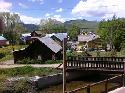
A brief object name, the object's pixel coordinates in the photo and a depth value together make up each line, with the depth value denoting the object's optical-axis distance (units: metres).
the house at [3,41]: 48.89
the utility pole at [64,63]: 8.32
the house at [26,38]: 55.36
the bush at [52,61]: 26.43
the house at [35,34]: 55.94
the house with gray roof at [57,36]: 46.78
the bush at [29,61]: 26.75
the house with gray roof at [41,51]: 27.08
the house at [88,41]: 49.03
